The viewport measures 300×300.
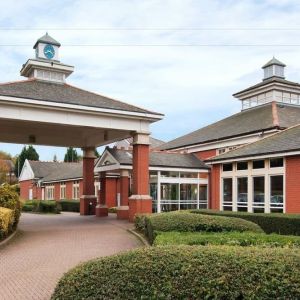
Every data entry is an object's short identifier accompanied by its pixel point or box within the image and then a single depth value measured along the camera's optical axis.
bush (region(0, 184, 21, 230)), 19.62
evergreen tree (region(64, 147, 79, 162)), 95.19
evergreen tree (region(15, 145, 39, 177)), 87.25
